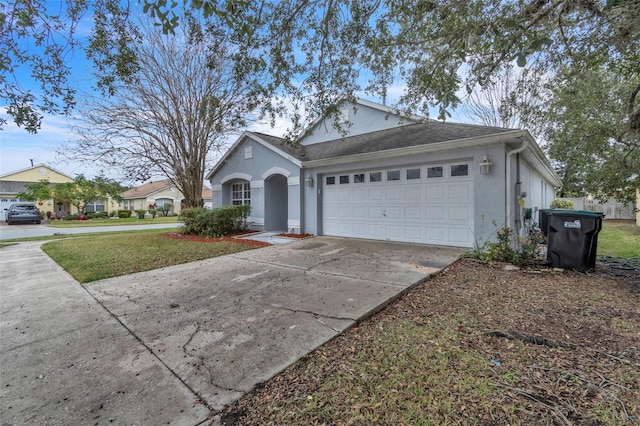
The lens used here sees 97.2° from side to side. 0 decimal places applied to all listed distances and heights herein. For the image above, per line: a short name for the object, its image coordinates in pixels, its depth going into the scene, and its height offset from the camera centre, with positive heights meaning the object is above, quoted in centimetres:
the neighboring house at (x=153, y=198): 4028 +162
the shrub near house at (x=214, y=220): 1120 -46
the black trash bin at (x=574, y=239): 554 -68
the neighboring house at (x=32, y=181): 2988 +305
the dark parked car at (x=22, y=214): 2314 -29
